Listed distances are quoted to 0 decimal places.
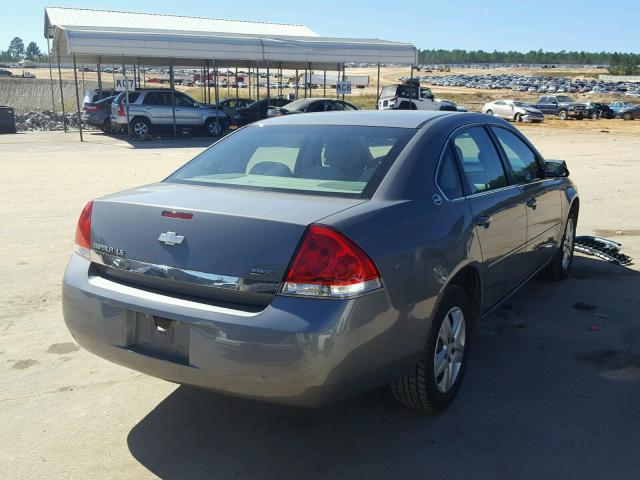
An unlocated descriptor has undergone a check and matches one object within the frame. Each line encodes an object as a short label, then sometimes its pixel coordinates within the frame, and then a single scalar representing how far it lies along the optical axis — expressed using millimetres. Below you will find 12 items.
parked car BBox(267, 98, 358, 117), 23703
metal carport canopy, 22798
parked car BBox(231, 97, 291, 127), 28703
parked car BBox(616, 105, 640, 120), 42906
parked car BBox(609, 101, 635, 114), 43831
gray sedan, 2846
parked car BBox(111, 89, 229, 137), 24859
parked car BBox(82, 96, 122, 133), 27297
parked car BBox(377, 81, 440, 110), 32344
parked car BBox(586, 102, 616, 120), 43000
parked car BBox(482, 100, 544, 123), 38375
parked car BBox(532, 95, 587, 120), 42562
